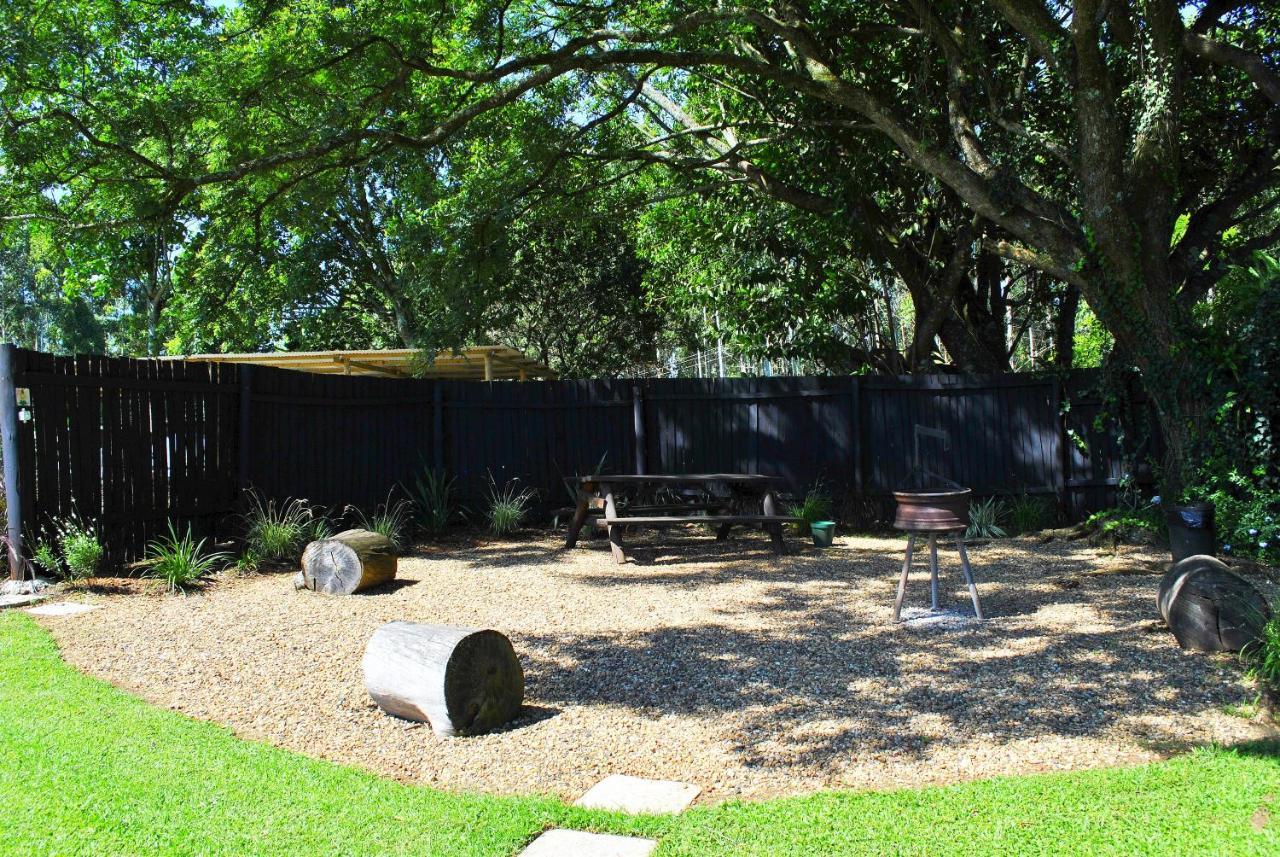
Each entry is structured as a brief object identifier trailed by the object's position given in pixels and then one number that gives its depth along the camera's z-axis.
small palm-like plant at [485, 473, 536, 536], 11.25
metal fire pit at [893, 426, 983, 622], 6.00
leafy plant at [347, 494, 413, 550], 9.83
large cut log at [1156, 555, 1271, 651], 5.17
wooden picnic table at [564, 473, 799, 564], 9.27
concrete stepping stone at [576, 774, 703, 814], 3.59
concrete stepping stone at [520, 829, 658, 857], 3.16
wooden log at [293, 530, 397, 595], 7.28
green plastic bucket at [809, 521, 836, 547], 10.06
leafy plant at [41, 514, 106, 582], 7.32
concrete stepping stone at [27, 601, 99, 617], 6.43
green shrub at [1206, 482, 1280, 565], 7.70
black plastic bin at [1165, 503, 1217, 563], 7.53
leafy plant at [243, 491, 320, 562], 8.70
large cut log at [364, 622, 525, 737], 4.41
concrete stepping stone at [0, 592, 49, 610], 6.65
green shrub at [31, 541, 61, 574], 7.24
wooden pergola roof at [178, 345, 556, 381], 14.62
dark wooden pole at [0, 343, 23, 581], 7.16
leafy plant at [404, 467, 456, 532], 11.21
